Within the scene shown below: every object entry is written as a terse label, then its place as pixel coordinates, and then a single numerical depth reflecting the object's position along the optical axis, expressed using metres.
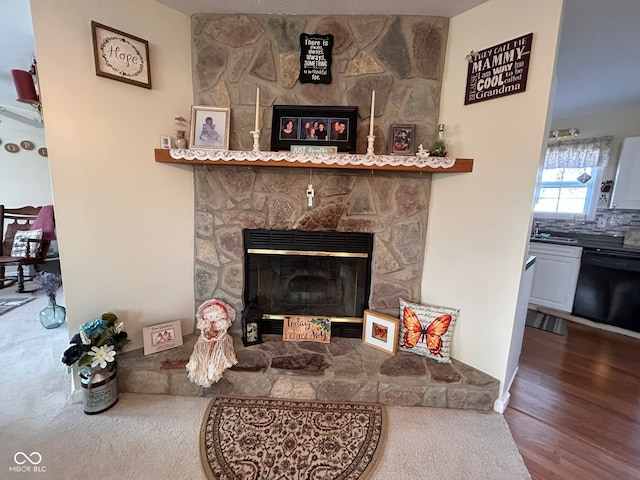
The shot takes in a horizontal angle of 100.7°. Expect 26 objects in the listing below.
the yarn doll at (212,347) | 1.56
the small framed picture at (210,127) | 1.73
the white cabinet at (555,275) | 2.93
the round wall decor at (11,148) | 3.54
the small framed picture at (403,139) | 1.70
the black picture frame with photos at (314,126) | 1.71
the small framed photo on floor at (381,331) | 1.79
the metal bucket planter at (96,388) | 1.45
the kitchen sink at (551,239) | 3.01
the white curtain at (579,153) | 3.05
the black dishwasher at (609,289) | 2.60
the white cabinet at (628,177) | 2.78
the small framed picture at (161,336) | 1.70
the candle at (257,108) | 1.56
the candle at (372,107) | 1.56
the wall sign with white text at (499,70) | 1.38
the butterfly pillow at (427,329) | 1.72
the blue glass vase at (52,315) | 2.31
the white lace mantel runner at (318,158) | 1.53
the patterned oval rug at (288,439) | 1.19
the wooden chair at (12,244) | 3.09
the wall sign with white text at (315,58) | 1.68
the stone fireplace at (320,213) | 1.82
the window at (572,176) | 3.11
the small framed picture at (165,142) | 1.65
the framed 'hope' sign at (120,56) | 1.44
